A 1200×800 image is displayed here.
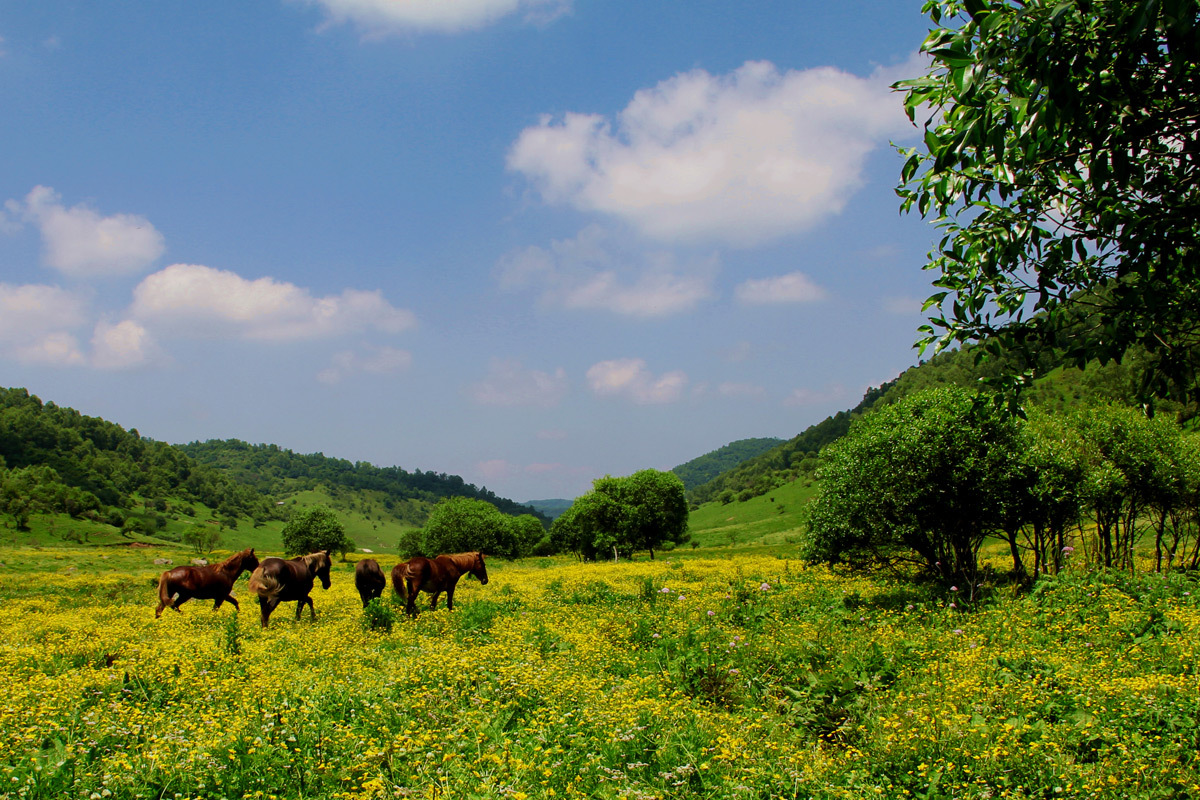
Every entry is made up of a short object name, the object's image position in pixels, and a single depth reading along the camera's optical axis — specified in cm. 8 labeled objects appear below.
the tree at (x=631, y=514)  7188
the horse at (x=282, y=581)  1825
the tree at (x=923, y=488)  1994
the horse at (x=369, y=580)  2038
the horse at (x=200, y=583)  1956
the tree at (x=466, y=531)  9119
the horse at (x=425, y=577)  1950
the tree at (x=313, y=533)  8875
